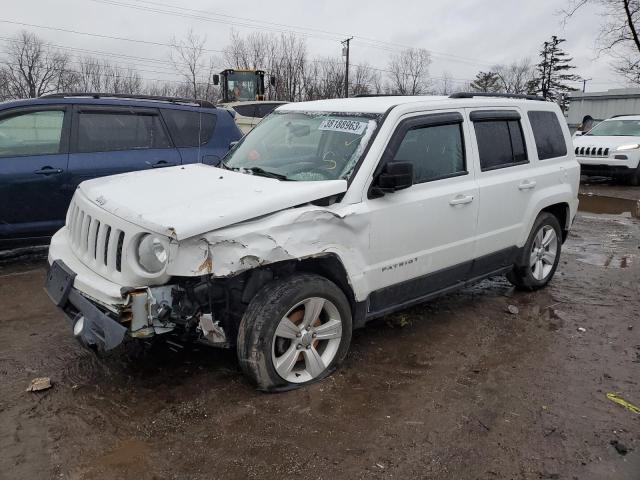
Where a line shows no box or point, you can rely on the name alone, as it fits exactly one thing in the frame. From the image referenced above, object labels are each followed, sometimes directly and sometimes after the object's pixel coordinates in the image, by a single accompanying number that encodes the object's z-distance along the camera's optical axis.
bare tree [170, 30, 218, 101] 45.53
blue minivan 5.43
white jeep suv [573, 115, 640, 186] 13.60
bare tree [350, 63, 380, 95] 56.51
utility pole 43.92
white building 36.03
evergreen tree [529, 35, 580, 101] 68.62
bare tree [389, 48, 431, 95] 63.09
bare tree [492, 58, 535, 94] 71.19
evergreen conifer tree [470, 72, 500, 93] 71.62
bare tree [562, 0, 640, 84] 19.92
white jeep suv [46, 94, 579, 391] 2.93
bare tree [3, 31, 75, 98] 49.41
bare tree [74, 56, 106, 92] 52.97
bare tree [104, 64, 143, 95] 53.20
